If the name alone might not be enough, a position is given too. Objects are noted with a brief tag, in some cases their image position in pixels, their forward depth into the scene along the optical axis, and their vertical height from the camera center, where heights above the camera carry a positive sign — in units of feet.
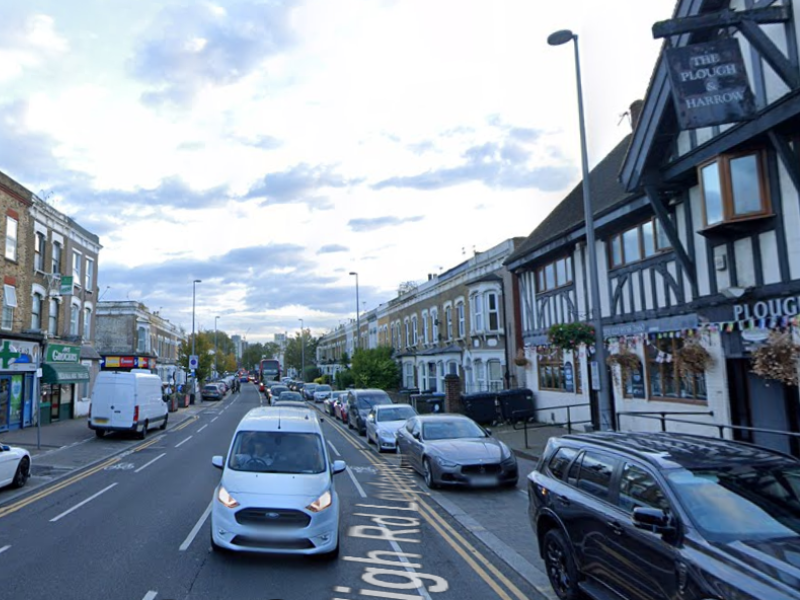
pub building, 37.70 +9.70
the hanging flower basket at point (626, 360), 55.62 -0.08
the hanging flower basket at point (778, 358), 36.65 -0.24
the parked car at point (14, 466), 39.42 -6.05
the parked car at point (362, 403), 77.39 -4.89
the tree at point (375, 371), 138.72 -0.96
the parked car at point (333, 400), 108.47 -6.30
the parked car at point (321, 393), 153.46 -6.48
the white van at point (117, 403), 71.87 -3.43
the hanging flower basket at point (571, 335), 53.57 +2.38
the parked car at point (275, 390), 115.85 -4.46
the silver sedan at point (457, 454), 38.01 -6.06
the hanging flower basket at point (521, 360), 79.30 +0.30
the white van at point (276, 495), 22.99 -5.08
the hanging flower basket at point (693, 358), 45.47 -0.12
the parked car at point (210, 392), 184.14 -6.25
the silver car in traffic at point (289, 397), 96.71 -4.53
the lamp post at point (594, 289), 45.01 +5.50
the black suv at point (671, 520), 13.48 -4.39
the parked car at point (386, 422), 59.72 -5.87
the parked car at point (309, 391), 180.88 -6.80
